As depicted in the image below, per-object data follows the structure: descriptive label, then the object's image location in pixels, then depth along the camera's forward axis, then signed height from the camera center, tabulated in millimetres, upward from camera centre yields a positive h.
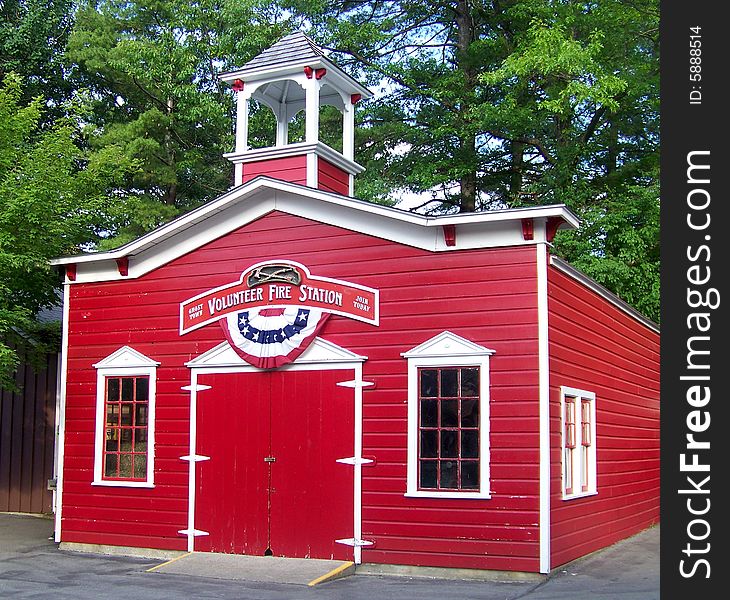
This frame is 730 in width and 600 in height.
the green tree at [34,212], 14805 +2829
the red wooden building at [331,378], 11172 +183
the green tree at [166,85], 25891 +8691
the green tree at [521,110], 21969 +7220
